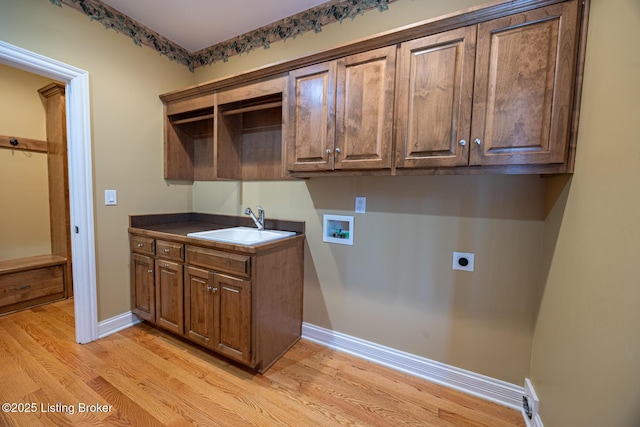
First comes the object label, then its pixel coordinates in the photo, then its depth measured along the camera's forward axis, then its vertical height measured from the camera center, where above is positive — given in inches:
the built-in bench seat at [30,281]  95.3 -36.6
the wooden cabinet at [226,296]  65.7 -29.4
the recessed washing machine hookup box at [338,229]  77.1 -9.8
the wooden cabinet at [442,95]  43.8 +21.7
